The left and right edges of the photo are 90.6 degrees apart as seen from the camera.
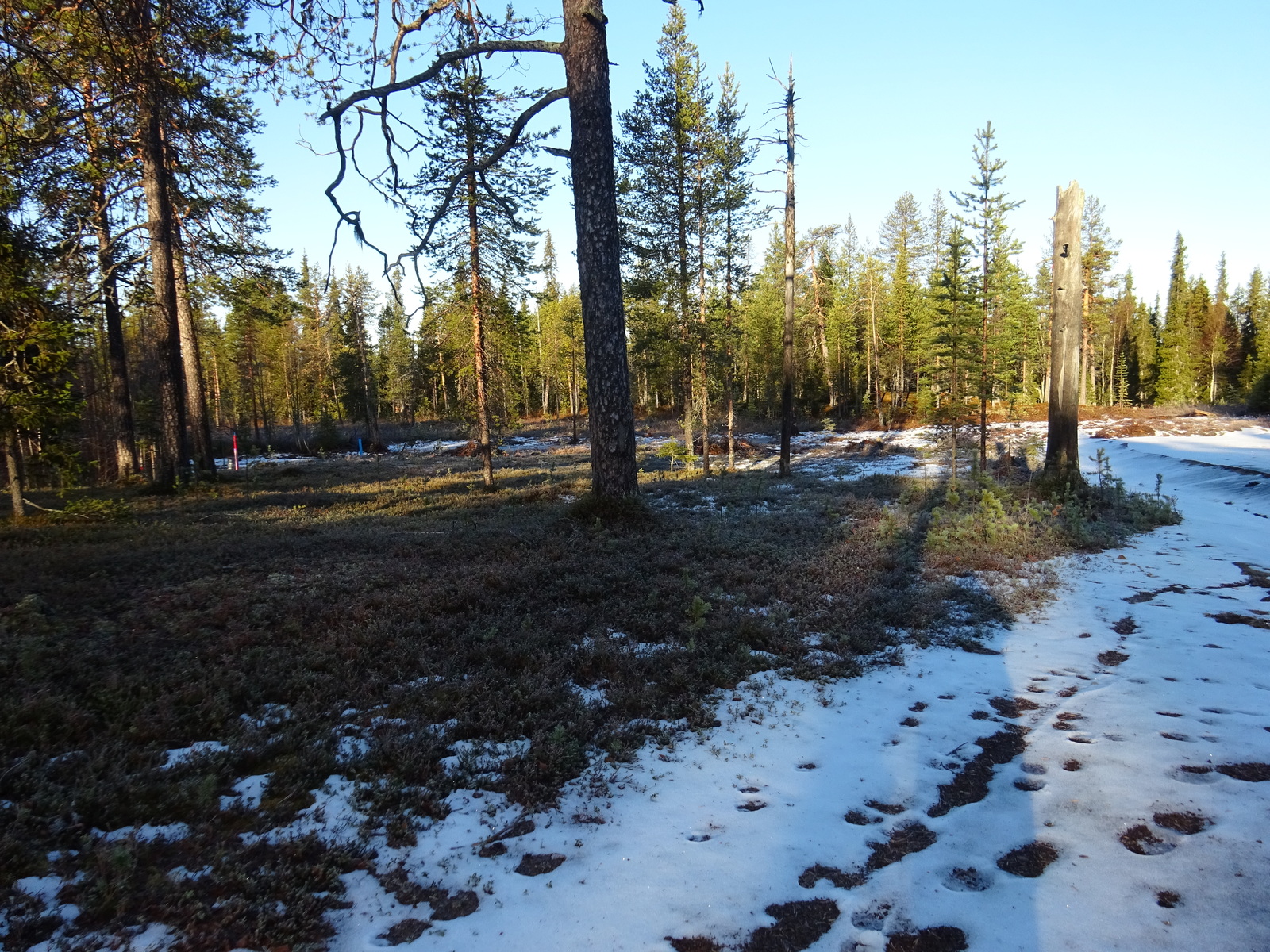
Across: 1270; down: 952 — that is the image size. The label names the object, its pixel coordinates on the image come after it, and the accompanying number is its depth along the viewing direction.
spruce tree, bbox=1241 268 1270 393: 49.81
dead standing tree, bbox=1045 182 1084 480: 12.70
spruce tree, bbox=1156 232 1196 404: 53.41
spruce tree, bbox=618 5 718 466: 21.22
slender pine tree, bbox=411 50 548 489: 16.22
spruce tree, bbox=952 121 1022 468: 22.56
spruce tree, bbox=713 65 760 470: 22.00
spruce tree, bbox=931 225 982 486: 19.56
